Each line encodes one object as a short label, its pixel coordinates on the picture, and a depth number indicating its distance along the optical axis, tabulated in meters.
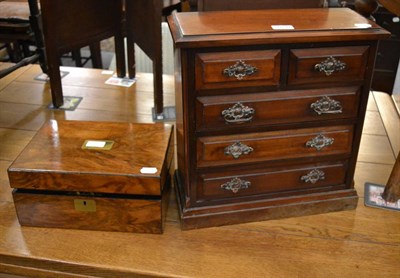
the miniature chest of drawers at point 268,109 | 1.20
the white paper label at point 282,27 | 1.23
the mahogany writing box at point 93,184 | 1.31
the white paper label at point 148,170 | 1.31
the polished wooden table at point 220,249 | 1.28
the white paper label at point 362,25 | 1.25
